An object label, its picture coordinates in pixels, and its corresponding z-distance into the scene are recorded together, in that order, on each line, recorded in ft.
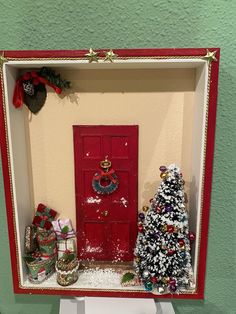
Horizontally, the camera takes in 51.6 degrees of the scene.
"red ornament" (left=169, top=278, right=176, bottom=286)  0.95
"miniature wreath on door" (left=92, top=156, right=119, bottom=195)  1.01
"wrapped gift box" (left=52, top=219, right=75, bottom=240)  1.06
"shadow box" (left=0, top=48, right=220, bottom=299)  0.93
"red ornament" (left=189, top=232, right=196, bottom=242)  0.98
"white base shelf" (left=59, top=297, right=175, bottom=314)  0.98
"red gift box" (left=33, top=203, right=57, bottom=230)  1.06
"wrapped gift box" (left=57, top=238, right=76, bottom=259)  1.07
